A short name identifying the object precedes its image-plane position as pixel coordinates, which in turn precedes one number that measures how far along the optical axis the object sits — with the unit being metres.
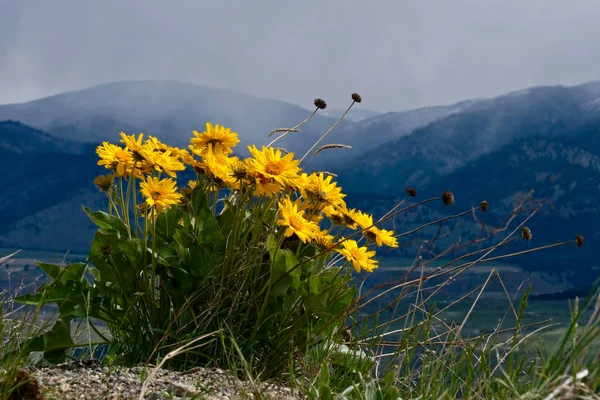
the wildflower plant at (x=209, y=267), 2.90
